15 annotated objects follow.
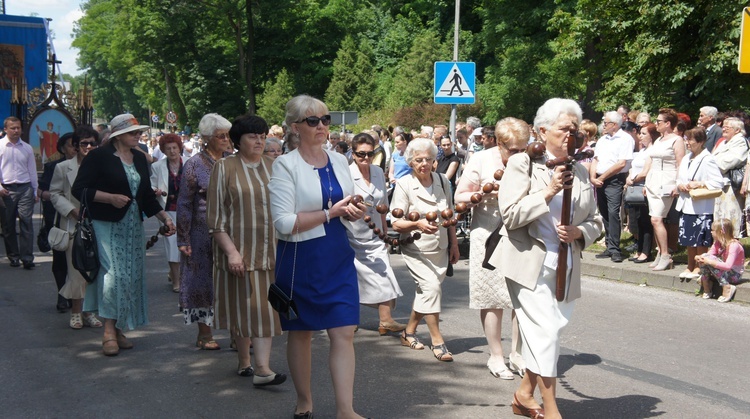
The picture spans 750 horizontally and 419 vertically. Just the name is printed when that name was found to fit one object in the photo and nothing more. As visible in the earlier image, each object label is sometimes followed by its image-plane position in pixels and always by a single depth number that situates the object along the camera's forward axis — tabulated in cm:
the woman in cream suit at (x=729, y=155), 1029
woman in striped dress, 611
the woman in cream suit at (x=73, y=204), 817
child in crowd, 935
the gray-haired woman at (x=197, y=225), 679
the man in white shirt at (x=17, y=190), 1214
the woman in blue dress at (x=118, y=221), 708
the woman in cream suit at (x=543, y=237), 488
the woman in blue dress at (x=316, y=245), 491
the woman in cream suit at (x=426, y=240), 697
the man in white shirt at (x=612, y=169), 1183
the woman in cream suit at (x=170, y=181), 951
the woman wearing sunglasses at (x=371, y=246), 670
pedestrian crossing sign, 1526
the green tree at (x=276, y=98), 4803
